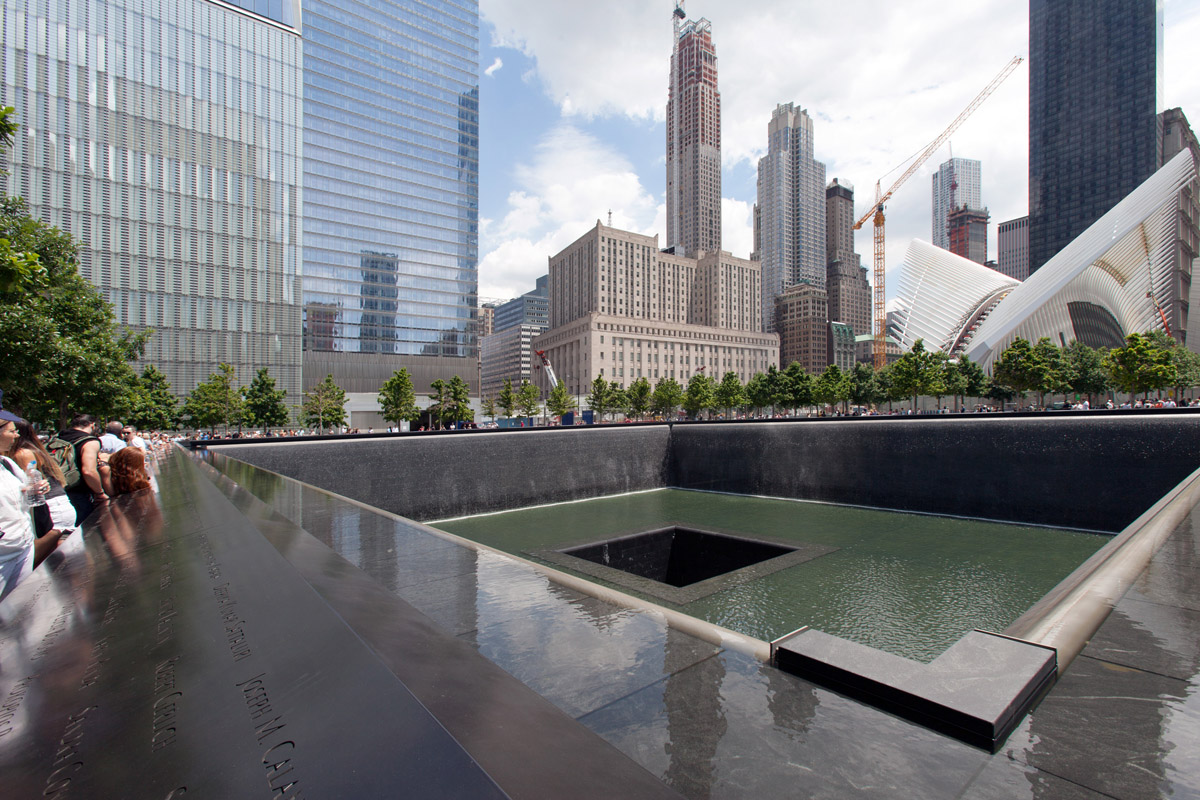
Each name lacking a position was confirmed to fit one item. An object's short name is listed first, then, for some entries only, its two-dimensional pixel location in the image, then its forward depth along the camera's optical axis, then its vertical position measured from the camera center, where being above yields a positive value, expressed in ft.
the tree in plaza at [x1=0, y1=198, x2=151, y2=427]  40.70 +4.96
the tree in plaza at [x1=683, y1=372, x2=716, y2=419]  223.10 +4.20
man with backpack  18.06 -2.48
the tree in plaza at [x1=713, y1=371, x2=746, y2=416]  220.23 +4.22
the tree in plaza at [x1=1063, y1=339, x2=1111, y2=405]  164.14 +9.47
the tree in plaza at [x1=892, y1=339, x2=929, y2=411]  159.94 +9.70
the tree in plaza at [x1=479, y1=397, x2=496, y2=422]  226.99 -1.44
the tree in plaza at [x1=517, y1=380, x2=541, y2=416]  211.41 +1.39
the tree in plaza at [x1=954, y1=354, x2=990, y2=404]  176.63 +8.54
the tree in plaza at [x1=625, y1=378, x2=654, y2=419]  233.14 +3.43
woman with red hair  20.45 -2.57
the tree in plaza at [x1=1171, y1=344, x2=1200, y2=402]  146.04 +10.37
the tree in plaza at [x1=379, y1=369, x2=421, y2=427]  164.96 +1.16
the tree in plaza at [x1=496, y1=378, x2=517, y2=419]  206.18 +1.32
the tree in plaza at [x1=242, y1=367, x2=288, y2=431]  146.93 -0.73
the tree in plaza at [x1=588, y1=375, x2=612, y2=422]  230.07 +2.48
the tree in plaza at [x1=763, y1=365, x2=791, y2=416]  198.49 +5.68
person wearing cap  10.23 -2.52
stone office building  319.47 +62.35
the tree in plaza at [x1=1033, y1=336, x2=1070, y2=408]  150.61 +10.36
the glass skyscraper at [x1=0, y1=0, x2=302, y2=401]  147.13 +68.06
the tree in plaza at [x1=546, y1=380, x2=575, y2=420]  217.77 +0.73
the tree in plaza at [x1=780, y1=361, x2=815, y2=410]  194.80 +5.62
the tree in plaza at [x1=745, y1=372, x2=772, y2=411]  203.92 +4.45
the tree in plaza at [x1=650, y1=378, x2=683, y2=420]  230.89 +3.45
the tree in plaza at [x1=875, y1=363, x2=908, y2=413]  167.64 +6.08
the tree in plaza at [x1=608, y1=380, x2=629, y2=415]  234.38 +2.15
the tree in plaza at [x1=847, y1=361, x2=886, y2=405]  194.47 +6.13
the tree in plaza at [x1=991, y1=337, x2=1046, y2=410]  149.59 +10.17
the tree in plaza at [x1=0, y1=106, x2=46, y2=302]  18.26 +4.61
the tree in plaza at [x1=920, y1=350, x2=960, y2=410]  160.27 +8.18
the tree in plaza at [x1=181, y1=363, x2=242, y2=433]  136.15 -0.26
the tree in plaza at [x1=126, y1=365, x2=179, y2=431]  106.73 -0.67
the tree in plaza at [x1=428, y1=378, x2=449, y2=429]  182.72 -0.62
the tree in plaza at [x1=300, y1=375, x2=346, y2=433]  165.17 -1.00
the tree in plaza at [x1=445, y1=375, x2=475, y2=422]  187.21 +0.43
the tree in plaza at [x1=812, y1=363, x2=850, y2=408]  194.49 +6.01
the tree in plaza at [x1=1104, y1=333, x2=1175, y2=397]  124.57 +9.22
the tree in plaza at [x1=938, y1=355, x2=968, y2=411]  170.71 +7.75
